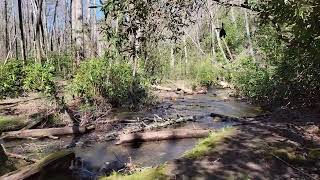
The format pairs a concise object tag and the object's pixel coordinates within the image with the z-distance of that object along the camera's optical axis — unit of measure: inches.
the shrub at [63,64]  553.0
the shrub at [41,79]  299.1
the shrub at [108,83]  329.9
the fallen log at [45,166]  146.8
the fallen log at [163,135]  234.1
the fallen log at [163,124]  256.4
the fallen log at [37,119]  271.6
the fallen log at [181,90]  498.2
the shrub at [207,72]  559.7
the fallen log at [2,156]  175.4
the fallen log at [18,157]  188.1
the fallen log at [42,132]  255.1
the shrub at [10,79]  393.4
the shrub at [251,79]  353.4
